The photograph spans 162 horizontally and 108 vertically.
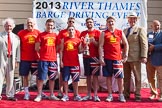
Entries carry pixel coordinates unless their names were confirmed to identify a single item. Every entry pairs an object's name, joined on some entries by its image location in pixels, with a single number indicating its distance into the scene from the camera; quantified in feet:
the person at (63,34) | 21.77
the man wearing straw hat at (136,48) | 21.83
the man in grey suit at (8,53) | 21.48
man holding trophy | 21.58
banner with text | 27.50
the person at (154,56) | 22.20
